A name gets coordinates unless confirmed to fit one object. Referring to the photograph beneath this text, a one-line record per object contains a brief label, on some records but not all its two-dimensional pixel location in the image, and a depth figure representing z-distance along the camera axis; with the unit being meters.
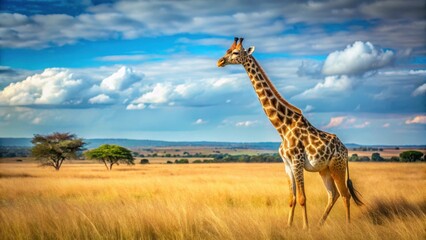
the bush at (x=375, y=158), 81.79
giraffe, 9.65
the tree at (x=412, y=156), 71.47
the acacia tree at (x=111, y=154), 55.84
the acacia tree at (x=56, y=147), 49.38
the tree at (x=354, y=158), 83.92
